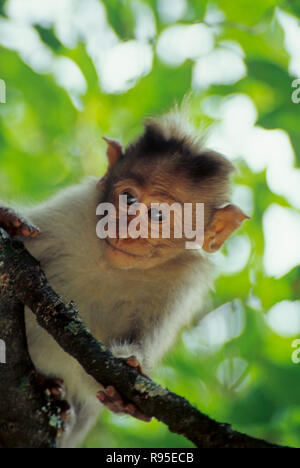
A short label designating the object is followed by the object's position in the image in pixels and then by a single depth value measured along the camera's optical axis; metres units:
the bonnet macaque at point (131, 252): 0.90
